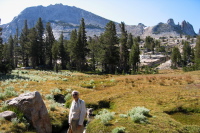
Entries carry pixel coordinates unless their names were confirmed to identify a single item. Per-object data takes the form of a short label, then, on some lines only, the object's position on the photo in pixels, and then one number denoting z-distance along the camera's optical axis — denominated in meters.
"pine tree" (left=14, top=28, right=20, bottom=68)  92.14
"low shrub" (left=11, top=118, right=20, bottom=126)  10.45
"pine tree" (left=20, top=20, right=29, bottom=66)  88.29
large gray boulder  11.73
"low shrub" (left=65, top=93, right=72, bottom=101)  21.04
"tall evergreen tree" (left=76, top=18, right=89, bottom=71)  73.94
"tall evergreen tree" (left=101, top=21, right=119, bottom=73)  66.44
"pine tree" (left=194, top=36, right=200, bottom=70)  87.72
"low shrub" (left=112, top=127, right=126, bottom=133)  10.26
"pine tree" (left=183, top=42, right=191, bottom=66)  126.81
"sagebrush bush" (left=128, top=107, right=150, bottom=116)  12.66
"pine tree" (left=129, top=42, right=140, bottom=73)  81.07
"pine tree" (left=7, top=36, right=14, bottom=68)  99.85
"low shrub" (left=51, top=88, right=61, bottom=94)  22.69
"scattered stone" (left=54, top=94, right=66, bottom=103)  21.59
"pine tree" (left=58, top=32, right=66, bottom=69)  86.19
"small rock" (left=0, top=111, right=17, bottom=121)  10.64
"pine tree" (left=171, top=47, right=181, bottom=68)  107.11
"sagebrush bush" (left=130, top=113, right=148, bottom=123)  11.53
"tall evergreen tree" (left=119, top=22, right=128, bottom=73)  77.75
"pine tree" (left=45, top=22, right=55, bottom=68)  86.88
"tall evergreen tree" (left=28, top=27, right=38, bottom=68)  77.75
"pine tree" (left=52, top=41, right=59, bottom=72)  69.90
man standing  8.18
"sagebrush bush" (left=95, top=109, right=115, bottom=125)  11.72
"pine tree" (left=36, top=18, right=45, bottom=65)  84.25
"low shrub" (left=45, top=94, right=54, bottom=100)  19.61
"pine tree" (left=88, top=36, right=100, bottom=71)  93.52
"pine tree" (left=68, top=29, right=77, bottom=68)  73.44
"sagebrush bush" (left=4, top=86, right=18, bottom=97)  17.04
